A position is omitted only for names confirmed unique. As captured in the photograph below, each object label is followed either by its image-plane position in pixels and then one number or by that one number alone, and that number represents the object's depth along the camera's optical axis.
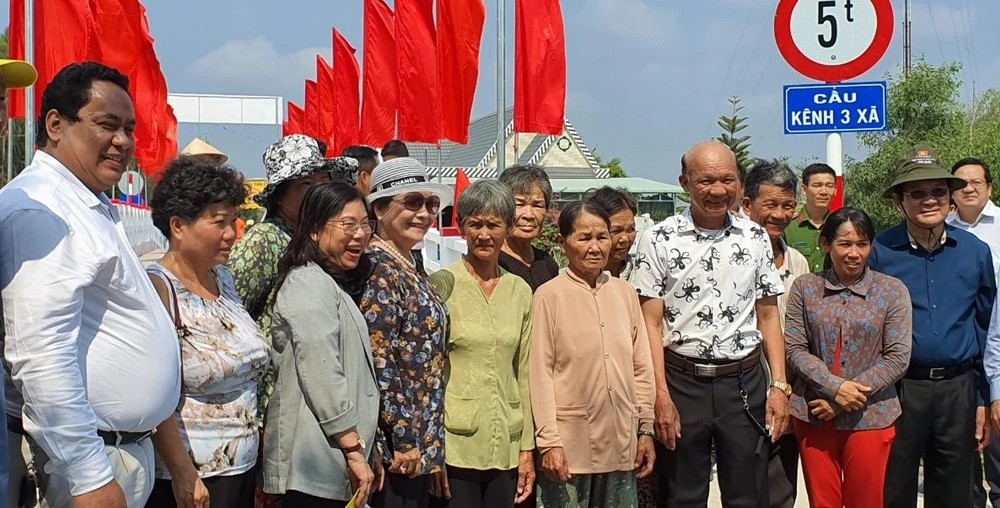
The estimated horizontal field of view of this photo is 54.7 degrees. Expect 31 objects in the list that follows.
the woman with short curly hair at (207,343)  3.17
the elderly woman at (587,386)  4.20
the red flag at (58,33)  10.73
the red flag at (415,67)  13.34
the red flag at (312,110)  29.89
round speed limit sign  5.86
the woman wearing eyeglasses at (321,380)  3.39
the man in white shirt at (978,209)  5.55
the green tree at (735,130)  40.38
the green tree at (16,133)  31.95
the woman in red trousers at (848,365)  4.54
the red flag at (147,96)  13.31
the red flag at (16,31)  11.82
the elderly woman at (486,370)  3.96
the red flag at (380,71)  15.65
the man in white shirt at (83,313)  2.40
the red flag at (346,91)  22.73
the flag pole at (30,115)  10.77
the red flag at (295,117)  35.59
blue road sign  5.96
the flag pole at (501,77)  11.49
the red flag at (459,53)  11.80
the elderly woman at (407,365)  3.66
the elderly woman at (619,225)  5.17
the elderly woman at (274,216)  3.72
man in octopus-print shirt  4.46
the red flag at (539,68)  10.70
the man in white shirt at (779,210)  5.16
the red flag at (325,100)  27.44
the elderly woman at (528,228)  4.73
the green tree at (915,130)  20.17
